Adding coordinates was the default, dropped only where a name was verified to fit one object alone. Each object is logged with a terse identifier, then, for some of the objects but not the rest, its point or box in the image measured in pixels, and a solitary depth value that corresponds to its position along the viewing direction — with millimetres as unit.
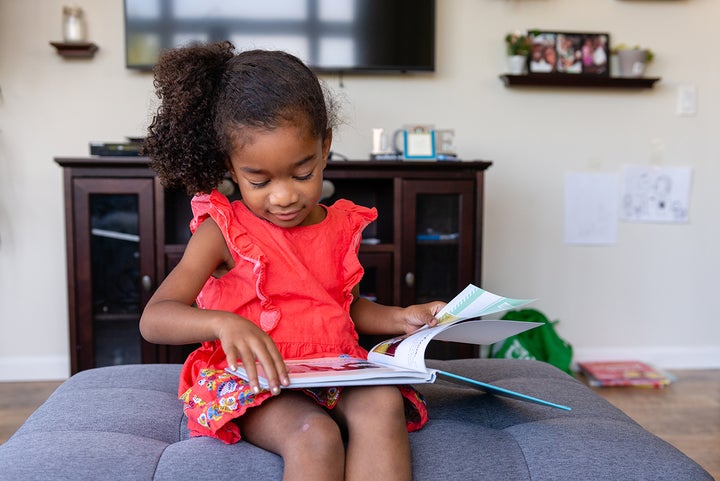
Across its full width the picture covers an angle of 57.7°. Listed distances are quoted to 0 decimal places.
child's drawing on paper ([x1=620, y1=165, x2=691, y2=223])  2699
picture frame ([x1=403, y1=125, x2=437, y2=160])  2264
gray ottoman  879
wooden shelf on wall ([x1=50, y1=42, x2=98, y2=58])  2375
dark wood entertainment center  2117
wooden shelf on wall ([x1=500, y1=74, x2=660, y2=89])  2539
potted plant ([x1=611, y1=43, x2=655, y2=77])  2564
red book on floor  2443
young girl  883
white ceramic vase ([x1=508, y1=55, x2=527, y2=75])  2531
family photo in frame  2584
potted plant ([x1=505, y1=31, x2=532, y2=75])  2514
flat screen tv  2414
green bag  2404
